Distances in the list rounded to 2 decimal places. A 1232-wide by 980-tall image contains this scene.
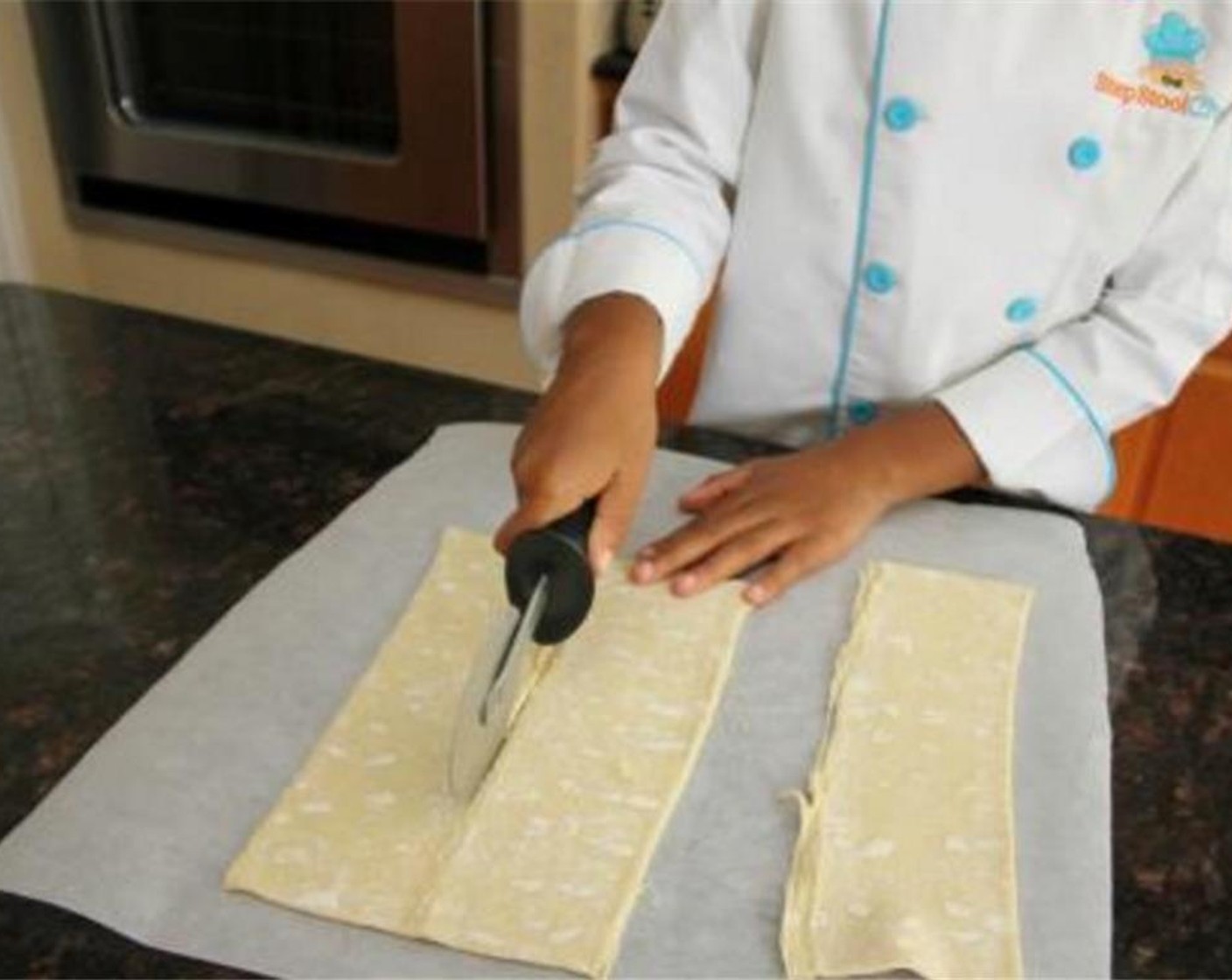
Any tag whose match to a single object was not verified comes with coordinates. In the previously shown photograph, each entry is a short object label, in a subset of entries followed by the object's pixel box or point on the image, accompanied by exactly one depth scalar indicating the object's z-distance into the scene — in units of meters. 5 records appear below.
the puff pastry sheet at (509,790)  0.43
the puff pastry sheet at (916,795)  0.42
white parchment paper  0.43
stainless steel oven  1.30
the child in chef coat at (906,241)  0.63
